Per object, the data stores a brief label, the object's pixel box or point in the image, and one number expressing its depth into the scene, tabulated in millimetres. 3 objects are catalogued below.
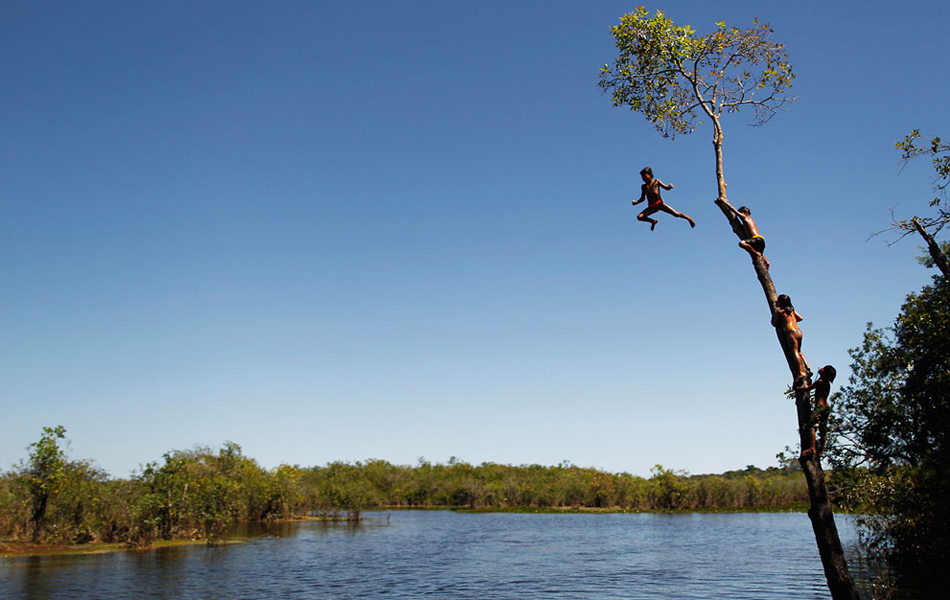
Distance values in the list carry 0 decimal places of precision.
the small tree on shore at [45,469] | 33906
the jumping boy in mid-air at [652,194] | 9570
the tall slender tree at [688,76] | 8234
